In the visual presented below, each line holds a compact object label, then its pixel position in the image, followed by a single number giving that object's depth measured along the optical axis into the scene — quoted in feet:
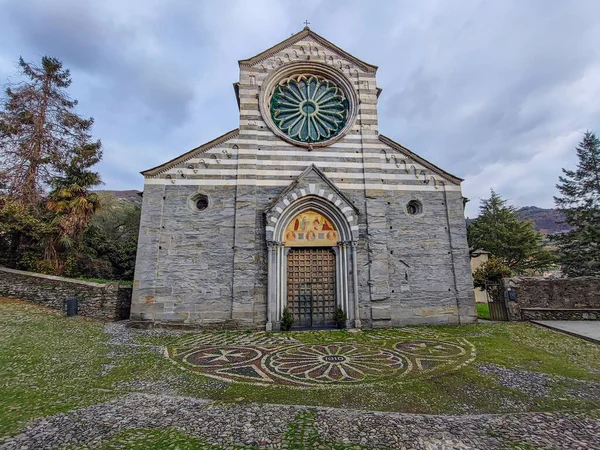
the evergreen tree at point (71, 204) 48.16
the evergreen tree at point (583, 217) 69.46
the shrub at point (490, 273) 56.90
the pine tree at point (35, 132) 55.88
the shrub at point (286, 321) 38.78
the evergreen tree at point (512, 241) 88.43
